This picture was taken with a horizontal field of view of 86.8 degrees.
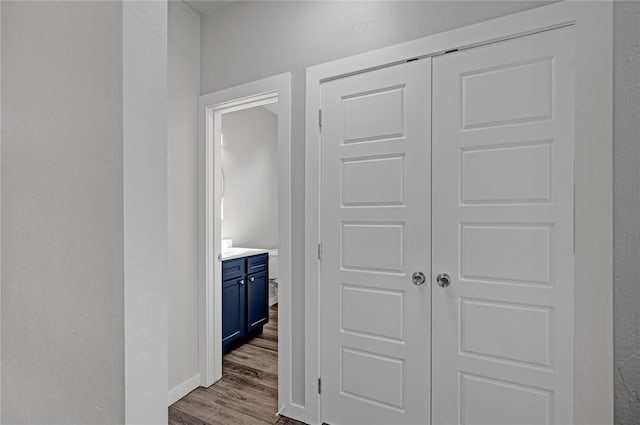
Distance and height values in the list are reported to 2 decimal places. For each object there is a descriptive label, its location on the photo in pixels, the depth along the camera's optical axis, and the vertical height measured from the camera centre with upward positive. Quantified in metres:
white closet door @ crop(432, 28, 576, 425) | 1.46 -0.09
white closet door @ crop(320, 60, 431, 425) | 1.76 -0.19
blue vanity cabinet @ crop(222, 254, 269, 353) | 2.98 -0.83
